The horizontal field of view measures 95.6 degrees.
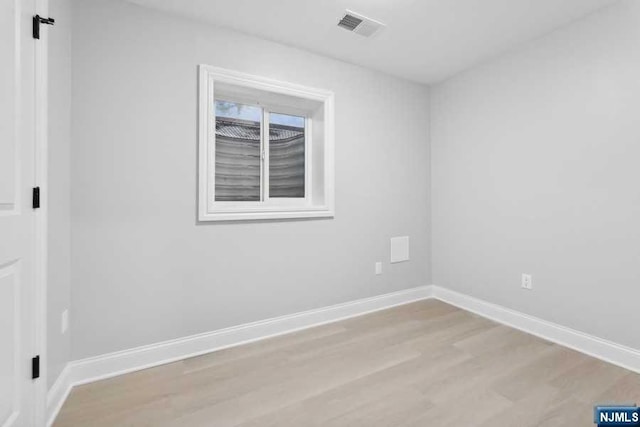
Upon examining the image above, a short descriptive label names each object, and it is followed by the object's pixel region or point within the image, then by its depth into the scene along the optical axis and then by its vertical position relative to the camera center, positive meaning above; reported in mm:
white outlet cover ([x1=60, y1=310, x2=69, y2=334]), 1683 -641
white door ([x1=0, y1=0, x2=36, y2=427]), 1142 -10
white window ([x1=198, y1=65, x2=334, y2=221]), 2229 +596
